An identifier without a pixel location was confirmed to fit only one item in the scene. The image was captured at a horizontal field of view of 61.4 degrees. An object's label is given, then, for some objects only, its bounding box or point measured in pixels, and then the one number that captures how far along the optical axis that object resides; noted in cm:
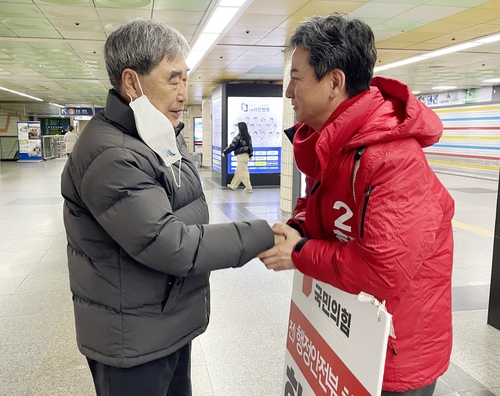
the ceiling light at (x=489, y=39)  676
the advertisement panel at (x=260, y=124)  1101
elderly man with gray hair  113
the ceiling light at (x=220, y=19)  518
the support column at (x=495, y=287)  312
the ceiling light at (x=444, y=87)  1531
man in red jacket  99
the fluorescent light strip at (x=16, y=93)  1602
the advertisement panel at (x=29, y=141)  1906
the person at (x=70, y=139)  1415
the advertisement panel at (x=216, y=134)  1191
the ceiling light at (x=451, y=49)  742
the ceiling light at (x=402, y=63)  882
